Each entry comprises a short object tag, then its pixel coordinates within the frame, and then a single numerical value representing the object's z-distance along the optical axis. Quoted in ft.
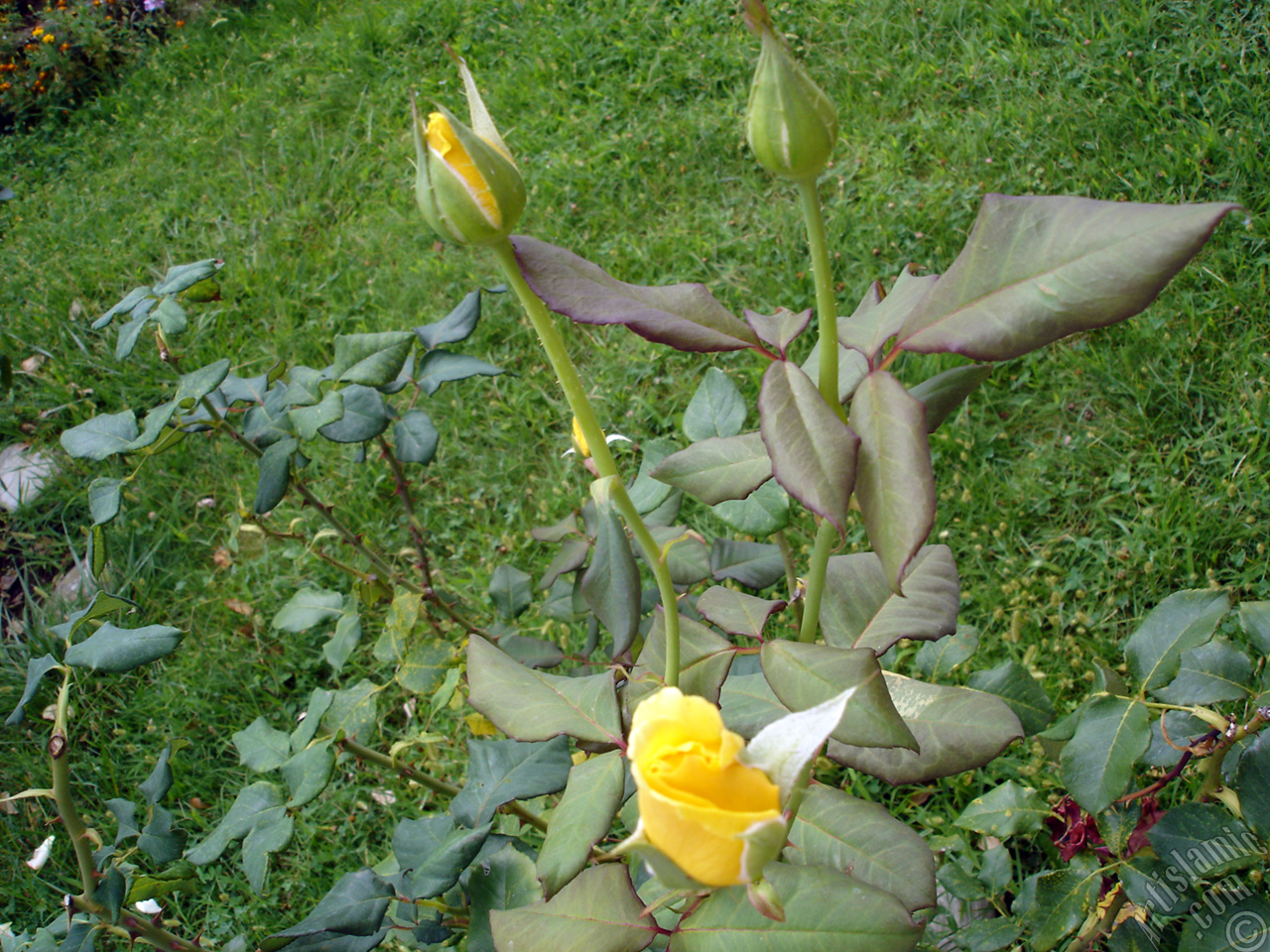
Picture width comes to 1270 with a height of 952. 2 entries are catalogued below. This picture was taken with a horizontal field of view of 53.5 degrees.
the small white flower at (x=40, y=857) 1.46
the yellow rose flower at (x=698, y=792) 0.77
